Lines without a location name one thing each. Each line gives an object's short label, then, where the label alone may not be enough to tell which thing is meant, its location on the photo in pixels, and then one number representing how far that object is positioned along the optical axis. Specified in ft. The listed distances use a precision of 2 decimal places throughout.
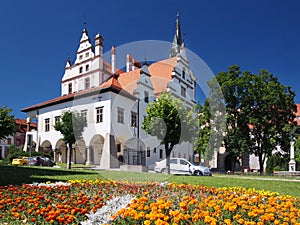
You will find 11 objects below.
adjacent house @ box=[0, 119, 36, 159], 172.14
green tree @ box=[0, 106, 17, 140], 72.59
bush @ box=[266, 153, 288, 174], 109.29
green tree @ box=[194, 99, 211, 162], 97.45
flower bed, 13.37
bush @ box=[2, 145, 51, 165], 103.50
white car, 72.95
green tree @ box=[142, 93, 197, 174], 68.33
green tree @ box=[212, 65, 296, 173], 93.91
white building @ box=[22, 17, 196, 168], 98.02
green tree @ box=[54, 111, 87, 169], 78.74
